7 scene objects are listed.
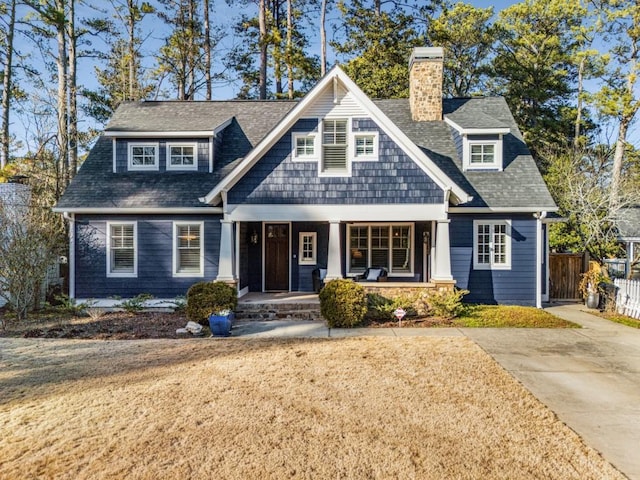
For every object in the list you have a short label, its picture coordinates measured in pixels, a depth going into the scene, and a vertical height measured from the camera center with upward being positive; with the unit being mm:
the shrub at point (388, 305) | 10844 -1599
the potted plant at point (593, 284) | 13059 -1270
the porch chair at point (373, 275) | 13188 -1013
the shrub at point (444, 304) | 10854 -1567
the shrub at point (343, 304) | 10281 -1475
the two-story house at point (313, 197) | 11750 +1324
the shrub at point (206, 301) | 10234 -1400
